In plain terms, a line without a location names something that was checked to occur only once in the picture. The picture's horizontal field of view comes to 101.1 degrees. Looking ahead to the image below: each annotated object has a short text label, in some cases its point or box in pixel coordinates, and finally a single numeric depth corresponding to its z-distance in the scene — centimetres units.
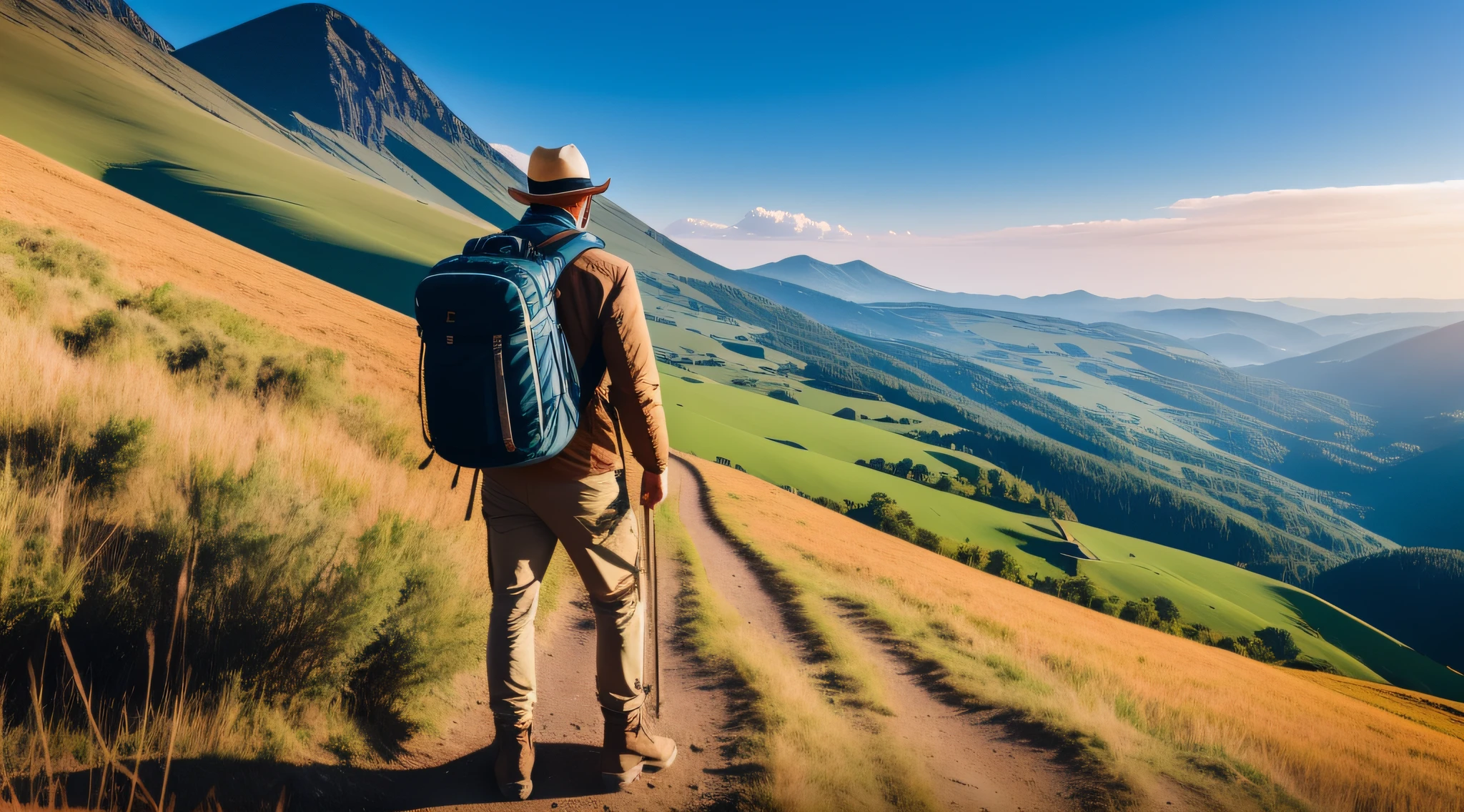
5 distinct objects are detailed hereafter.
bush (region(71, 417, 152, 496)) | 364
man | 283
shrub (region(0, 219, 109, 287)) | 781
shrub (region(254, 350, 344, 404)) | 749
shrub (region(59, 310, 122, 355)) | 596
